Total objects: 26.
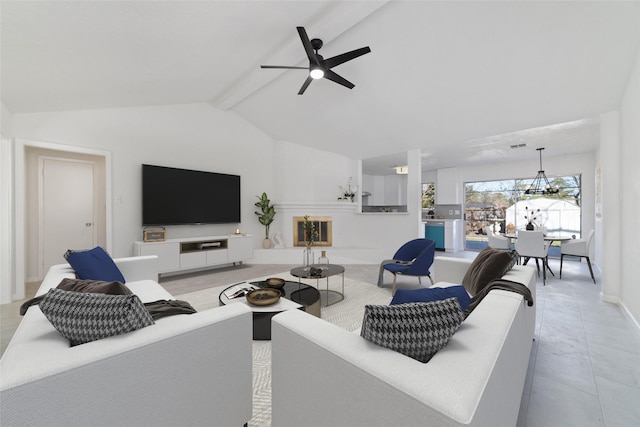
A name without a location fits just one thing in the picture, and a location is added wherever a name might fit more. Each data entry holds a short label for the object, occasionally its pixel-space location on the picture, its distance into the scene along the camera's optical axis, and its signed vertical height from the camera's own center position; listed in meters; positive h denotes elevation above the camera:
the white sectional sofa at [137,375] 0.81 -0.58
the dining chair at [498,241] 5.03 -0.57
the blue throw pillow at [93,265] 2.05 -0.43
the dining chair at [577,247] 4.23 -0.60
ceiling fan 2.46 +1.50
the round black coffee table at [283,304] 2.18 -0.85
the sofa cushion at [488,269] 1.97 -0.44
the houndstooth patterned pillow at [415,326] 0.90 -0.39
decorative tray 2.72 -0.74
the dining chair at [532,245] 4.18 -0.54
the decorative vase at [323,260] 3.49 -0.66
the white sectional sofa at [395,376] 0.69 -0.50
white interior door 4.13 +0.07
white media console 4.04 -0.66
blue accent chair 3.40 -0.69
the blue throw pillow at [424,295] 1.14 -0.37
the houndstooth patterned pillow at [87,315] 1.02 -0.40
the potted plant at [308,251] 3.35 -0.50
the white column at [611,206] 3.17 +0.06
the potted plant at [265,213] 5.57 -0.03
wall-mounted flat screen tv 4.20 +0.27
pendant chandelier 5.58 +0.69
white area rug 1.55 -1.08
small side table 2.91 -0.69
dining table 4.28 -0.46
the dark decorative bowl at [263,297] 2.18 -0.73
